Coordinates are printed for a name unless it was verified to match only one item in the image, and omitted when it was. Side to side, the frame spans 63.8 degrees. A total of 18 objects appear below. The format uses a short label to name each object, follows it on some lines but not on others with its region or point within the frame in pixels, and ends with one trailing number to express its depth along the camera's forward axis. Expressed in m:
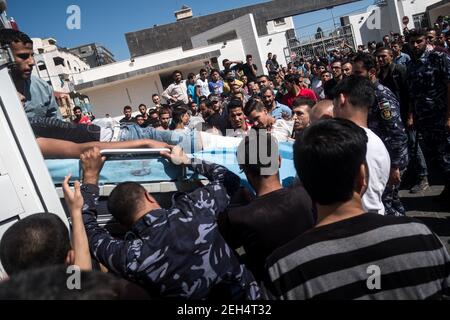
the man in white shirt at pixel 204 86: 9.20
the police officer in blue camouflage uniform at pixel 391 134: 2.90
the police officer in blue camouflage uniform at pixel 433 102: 3.65
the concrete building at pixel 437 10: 19.27
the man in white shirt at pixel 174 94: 9.20
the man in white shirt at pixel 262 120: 3.77
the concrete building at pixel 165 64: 17.28
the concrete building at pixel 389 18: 21.11
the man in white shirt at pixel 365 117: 2.10
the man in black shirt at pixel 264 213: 1.75
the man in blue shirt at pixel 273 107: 4.51
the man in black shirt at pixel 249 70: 10.47
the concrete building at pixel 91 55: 19.70
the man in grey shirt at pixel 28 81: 2.44
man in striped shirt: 1.15
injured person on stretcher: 2.54
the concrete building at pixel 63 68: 18.86
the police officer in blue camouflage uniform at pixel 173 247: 1.70
